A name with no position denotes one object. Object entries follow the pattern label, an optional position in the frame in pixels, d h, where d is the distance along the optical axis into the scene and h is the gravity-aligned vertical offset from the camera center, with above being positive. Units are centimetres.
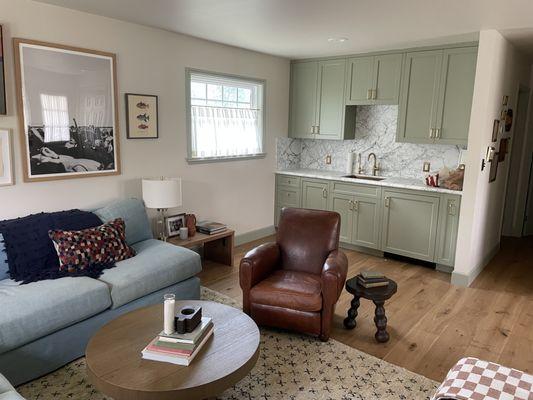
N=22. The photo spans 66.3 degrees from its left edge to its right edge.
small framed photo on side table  391 -85
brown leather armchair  275 -100
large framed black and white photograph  302 +18
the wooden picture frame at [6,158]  292 -19
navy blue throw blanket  270 -79
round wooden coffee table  173 -104
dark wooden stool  282 -106
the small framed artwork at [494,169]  421 -25
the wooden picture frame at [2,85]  285 +32
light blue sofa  225 -105
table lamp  358 -50
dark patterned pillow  280 -81
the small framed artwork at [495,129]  403 +16
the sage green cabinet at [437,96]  407 +49
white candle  198 -86
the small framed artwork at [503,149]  445 -4
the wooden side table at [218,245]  392 -114
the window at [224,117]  436 +23
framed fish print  368 +17
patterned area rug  229 -142
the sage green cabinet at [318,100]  503 +51
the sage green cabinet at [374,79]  452 +71
